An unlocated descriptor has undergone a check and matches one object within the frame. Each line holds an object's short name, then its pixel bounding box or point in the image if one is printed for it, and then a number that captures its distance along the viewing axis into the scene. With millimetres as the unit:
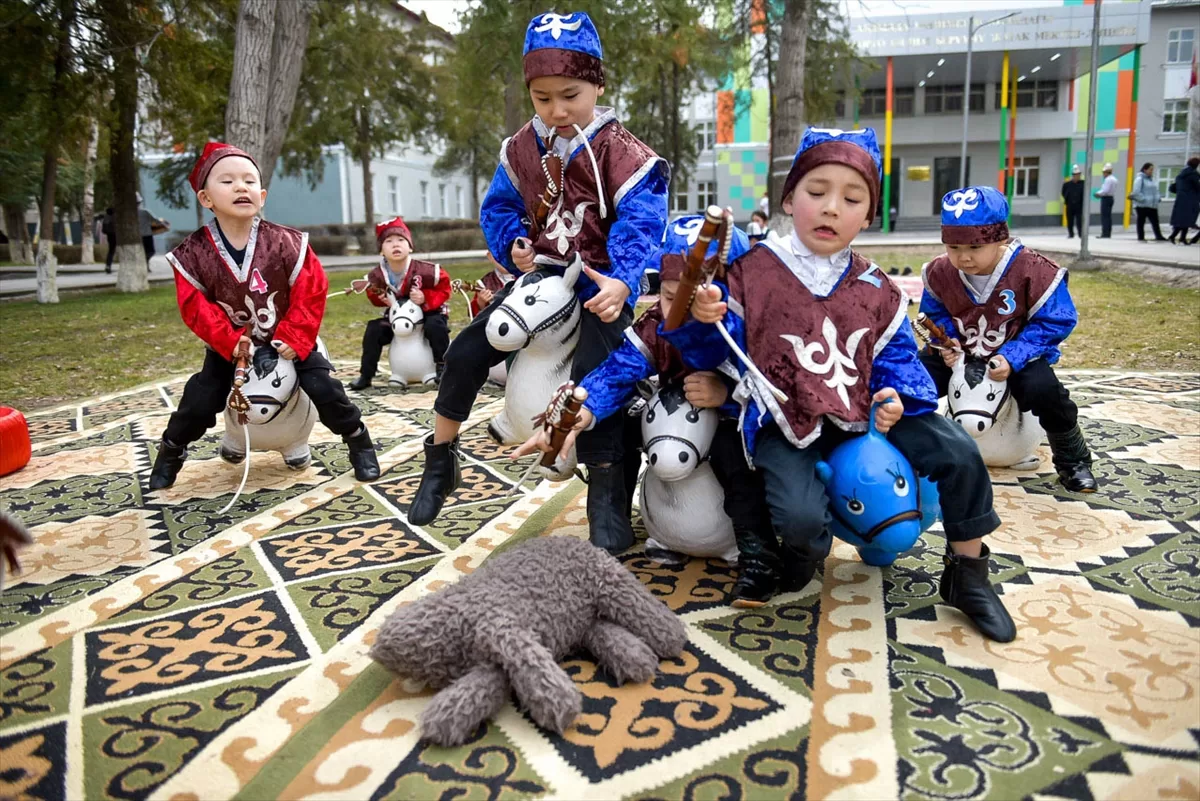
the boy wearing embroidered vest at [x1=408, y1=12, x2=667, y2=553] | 3217
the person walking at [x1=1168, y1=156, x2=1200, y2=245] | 16719
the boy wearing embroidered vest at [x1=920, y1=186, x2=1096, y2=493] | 3965
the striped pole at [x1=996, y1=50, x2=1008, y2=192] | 27469
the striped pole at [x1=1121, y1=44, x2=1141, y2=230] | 26991
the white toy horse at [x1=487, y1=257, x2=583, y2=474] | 3244
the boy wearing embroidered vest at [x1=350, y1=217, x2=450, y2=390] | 6961
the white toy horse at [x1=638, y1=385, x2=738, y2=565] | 2971
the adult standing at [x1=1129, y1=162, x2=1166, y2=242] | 18781
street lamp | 24809
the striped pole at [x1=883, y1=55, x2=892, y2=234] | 27666
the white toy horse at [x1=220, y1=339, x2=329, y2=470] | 4098
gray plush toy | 2146
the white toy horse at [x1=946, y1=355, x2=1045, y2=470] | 4117
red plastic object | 4711
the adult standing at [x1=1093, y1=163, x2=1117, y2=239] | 19938
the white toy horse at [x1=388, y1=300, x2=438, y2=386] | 6859
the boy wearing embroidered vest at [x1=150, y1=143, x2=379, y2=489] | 4004
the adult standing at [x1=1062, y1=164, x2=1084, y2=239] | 19781
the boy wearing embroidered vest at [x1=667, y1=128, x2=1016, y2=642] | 2660
